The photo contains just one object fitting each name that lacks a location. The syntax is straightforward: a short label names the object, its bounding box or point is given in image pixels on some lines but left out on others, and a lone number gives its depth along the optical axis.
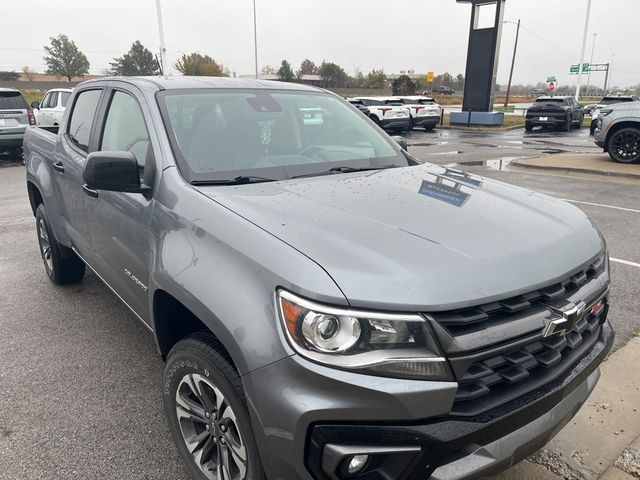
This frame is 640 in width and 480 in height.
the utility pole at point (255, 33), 32.56
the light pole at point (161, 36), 26.84
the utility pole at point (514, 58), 51.19
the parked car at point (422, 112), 24.02
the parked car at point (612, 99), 24.57
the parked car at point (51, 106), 14.71
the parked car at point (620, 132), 10.75
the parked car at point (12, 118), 12.73
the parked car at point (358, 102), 22.78
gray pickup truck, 1.54
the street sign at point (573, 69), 43.43
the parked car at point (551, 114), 24.03
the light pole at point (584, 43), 33.81
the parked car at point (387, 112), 22.41
